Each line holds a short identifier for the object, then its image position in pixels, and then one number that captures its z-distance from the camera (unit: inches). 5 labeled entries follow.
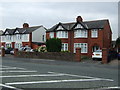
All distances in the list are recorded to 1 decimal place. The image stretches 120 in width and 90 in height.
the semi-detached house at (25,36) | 2361.0
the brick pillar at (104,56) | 1016.9
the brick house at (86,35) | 1683.1
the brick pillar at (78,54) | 1145.1
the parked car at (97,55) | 1139.0
